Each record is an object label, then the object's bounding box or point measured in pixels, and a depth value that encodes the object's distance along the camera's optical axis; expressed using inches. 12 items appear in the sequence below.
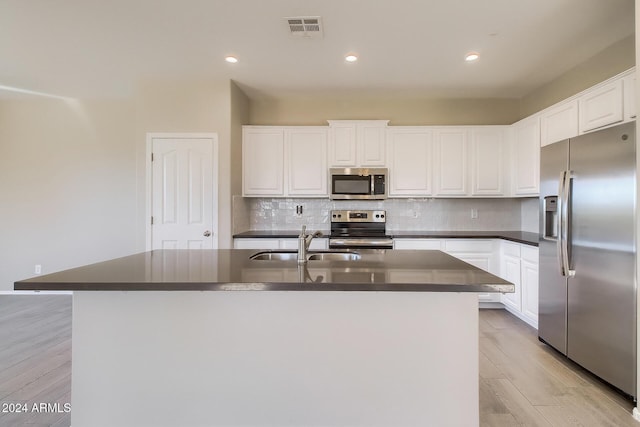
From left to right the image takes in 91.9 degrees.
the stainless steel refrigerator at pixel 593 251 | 78.4
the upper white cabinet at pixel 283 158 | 161.2
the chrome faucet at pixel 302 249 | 72.8
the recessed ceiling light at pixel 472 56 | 120.3
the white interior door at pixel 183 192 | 145.6
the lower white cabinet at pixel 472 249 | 147.7
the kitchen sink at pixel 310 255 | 89.6
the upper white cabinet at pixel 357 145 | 160.1
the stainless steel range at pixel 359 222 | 167.2
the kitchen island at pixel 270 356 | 61.6
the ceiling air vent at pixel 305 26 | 97.9
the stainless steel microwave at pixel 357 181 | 158.2
